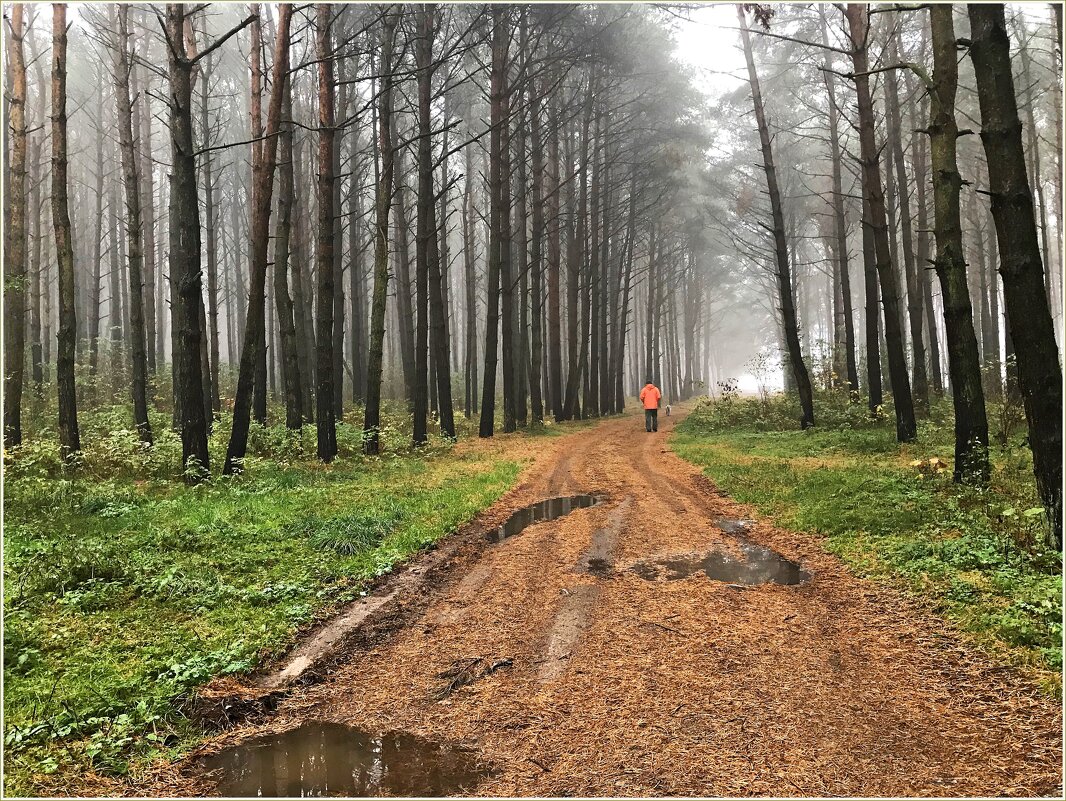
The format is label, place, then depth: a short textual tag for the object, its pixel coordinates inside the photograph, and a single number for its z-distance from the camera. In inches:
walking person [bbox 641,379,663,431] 863.7
